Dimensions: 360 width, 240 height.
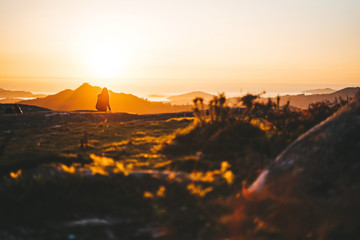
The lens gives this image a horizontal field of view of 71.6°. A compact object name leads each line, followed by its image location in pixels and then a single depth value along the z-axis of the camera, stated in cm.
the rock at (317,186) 262
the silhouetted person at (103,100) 2573
